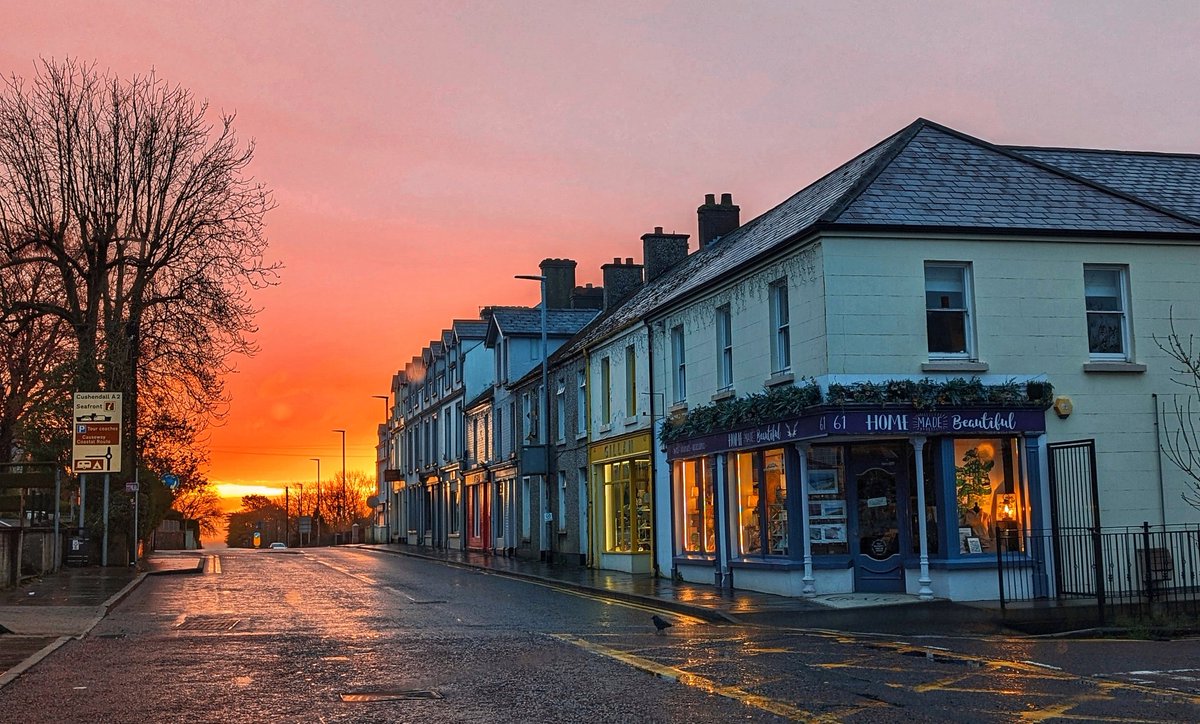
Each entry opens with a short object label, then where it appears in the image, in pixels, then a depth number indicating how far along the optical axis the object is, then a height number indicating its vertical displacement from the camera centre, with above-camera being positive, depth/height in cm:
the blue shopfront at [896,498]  1961 -21
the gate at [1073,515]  1936 -57
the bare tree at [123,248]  3325 +759
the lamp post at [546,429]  3516 +219
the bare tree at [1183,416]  2094 +112
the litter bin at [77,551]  3400 -121
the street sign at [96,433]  2895 +187
